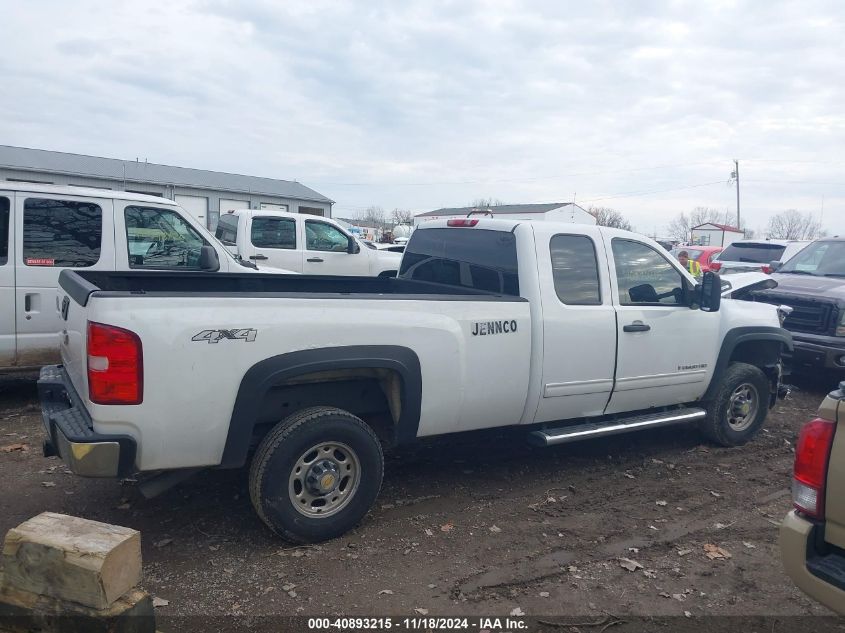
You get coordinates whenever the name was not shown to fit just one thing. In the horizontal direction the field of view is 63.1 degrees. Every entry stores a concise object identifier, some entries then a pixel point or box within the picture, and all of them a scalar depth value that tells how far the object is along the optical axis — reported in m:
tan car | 2.68
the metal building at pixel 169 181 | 26.36
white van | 6.27
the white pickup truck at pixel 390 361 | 3.54
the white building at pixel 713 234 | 49.94
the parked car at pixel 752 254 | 15.20
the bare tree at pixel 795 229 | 74.31
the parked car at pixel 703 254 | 19.72
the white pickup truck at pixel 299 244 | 11.50
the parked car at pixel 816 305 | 8.12
